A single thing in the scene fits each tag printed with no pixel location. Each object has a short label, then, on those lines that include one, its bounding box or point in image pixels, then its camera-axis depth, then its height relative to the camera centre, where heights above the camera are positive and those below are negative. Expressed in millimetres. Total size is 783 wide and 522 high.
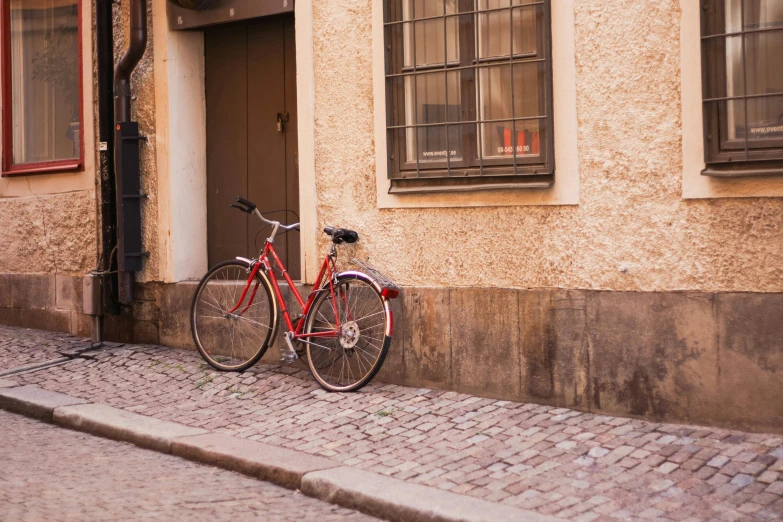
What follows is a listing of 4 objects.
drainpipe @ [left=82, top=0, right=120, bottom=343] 8758 +566
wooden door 8328 +1090
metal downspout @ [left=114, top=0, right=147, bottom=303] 8508 +1665
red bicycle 6840 -453
